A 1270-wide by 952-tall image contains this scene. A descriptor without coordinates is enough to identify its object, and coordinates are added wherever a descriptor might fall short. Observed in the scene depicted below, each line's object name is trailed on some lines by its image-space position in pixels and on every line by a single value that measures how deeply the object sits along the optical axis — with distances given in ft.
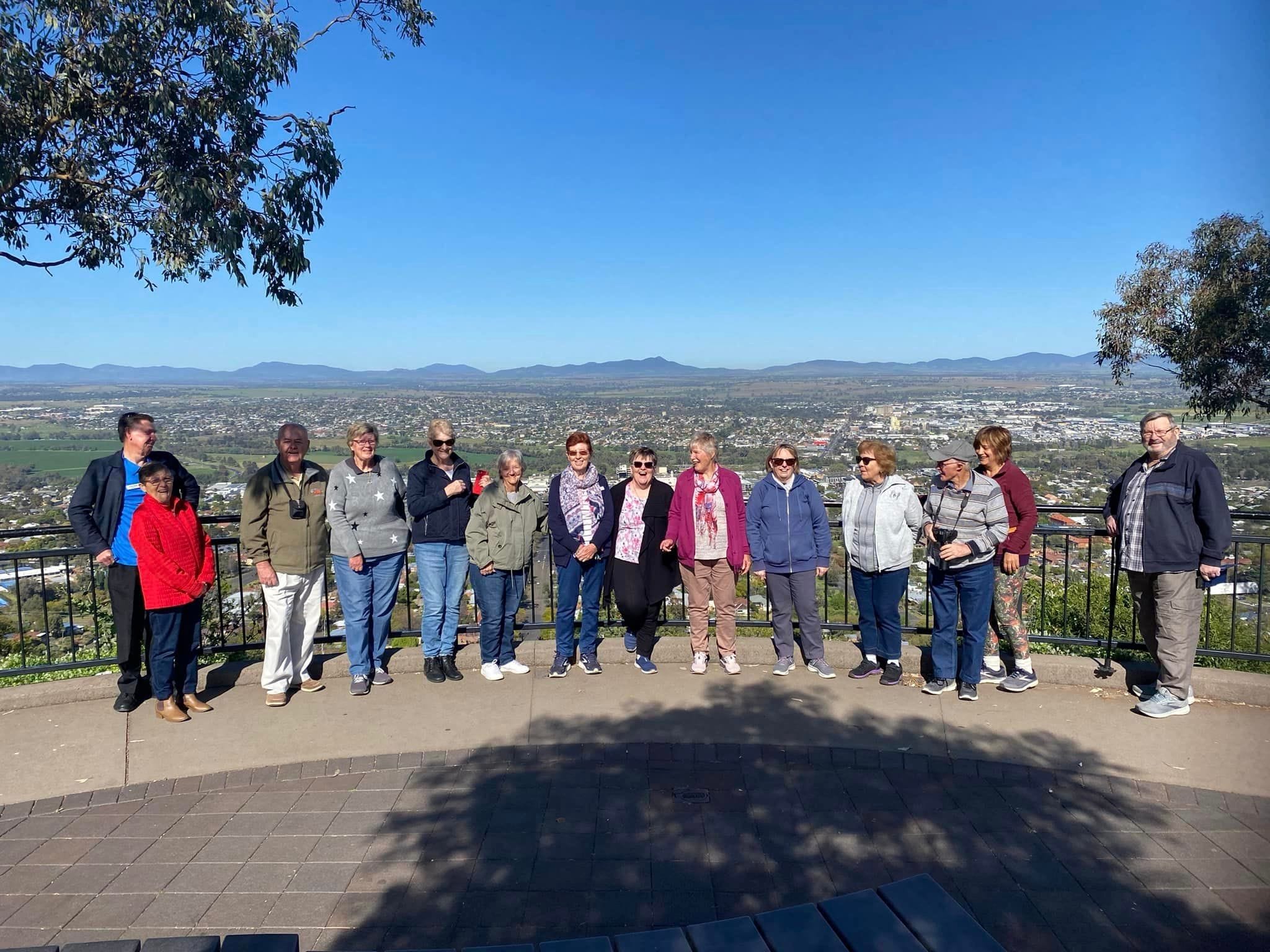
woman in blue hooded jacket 19.27
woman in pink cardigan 19.57
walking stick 18.26
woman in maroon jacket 17.74
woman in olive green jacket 19.24
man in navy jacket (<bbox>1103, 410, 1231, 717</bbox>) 16.12
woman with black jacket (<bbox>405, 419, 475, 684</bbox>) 18.95
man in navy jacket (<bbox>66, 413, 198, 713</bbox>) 16.65
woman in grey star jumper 18.30
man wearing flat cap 17.17
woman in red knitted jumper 16.20
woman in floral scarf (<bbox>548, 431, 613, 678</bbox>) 19.65
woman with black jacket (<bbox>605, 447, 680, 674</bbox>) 20.11
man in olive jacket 17.74
